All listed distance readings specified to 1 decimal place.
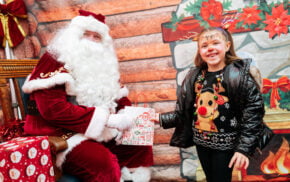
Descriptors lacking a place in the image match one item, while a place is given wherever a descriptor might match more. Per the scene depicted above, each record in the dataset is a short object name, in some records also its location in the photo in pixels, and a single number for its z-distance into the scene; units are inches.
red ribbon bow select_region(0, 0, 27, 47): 86.4
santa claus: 59.4
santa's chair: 67.7
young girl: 48.4
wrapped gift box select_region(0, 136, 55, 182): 43.8
